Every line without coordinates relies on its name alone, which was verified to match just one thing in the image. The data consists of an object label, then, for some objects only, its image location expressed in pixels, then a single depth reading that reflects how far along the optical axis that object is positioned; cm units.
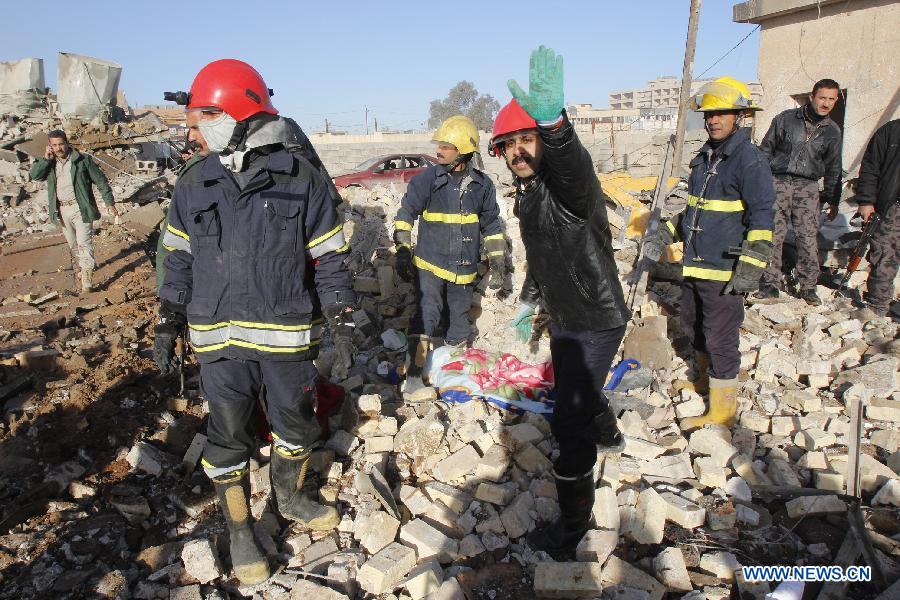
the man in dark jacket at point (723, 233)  338
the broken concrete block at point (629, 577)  245
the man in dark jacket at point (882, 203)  498
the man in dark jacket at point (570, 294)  231
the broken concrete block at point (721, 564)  256
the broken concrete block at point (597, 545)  262
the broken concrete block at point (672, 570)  249
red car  1183
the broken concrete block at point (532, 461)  330
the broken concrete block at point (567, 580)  241
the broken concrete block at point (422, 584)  250
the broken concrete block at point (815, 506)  291
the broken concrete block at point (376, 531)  284
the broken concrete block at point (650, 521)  278
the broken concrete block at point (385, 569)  259
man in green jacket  708
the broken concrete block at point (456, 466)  330
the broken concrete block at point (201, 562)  263
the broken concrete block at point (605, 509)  283
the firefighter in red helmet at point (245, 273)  254
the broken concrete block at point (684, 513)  285
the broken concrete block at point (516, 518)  290
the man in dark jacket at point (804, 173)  537
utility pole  851
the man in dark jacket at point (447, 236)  436
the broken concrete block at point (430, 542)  277
